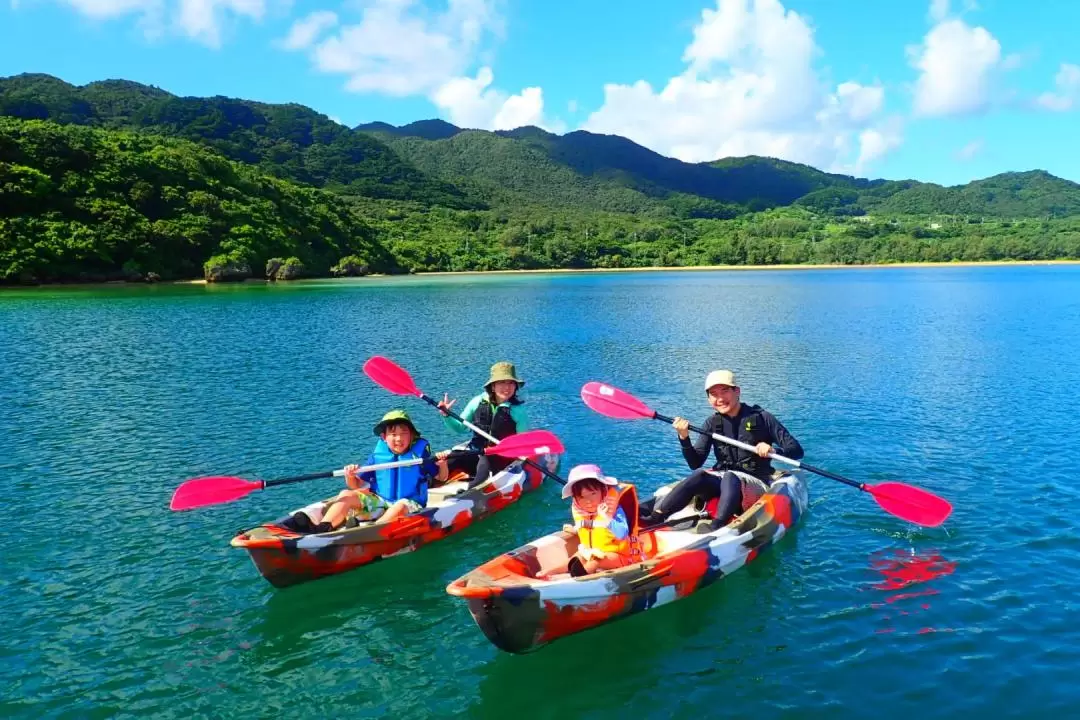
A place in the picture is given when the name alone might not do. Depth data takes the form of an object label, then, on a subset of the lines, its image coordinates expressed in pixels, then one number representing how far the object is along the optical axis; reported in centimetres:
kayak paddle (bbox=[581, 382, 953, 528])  952
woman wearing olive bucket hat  1187
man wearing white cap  924
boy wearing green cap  912
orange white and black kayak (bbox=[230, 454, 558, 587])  801
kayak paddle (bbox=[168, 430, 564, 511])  858
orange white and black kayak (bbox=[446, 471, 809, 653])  658
